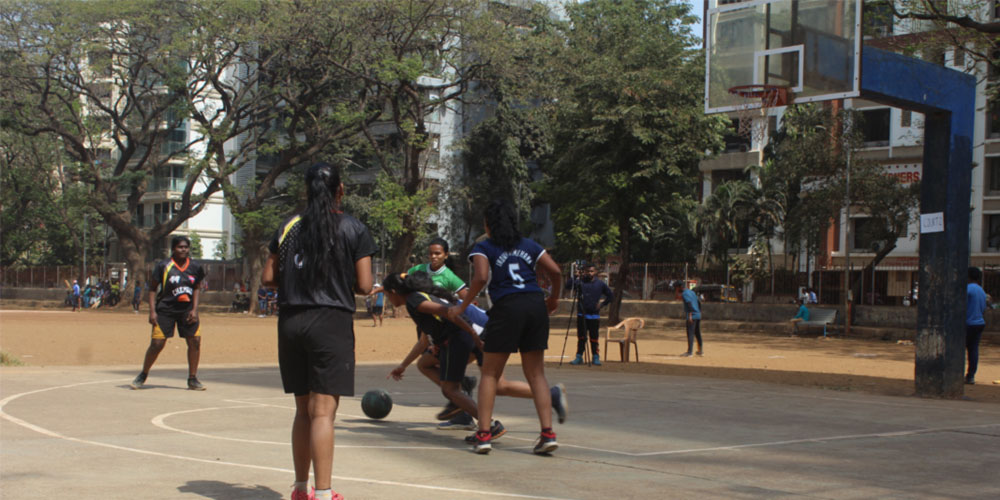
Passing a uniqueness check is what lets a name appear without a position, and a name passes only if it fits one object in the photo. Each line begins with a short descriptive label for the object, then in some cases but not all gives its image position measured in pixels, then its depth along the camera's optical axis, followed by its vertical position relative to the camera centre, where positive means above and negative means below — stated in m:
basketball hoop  13.73 +2.39
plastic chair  18.81 -1.33
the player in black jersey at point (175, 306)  11.75 -0.65
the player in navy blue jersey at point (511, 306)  7.23 -0.33
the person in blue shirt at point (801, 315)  32.00 -1.45
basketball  8.99 -1.33
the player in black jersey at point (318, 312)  5.02 -0.29
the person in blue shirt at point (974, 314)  14.70 -0.58
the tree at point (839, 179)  35.56 +3.35
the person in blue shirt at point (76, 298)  52.62 -2.65
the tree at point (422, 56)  37.31 +7.92
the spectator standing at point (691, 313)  21.58 -1.01
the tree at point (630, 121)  32.59 +4.83
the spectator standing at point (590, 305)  17.77 -0.74
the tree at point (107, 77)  40.91 +7.44
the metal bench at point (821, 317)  31.98 -1.51
